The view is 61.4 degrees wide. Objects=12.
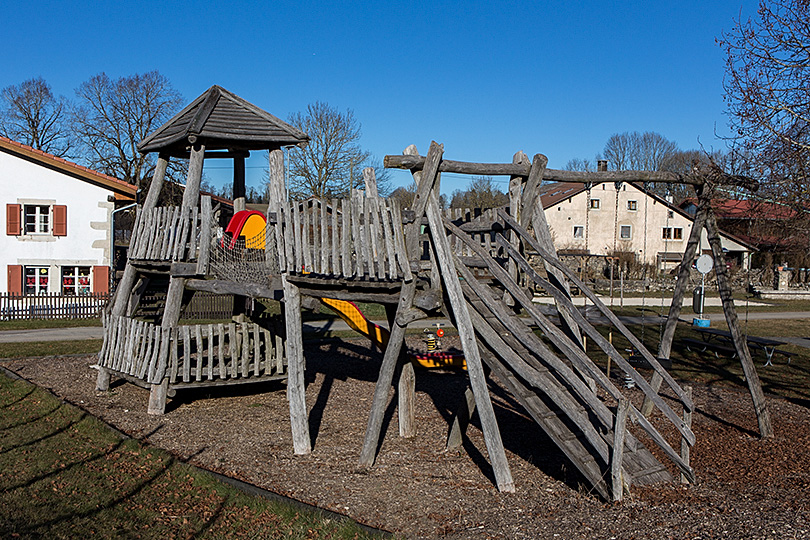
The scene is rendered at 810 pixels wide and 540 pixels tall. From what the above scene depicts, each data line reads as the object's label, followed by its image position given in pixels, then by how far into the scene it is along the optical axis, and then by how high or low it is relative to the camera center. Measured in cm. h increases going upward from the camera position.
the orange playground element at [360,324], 1081 -118
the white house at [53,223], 2495 +86
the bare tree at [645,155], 7291 +1106
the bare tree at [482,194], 3928 +391
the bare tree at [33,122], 4888 +899
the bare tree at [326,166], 3975 +491
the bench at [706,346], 1522 -215
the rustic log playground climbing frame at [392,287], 682 -47
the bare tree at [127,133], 4516 +773
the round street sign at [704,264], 2044 -21
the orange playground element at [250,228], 1080 +34
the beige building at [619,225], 5159 +237
